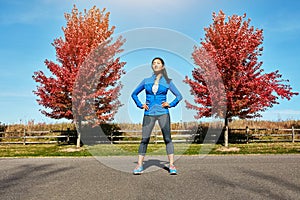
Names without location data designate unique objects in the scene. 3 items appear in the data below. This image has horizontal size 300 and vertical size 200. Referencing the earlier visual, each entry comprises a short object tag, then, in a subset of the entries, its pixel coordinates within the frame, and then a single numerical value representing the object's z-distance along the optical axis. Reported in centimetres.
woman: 695
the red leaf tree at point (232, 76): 1812
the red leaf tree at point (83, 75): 1820
